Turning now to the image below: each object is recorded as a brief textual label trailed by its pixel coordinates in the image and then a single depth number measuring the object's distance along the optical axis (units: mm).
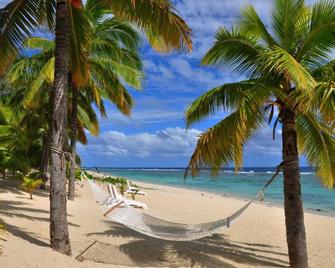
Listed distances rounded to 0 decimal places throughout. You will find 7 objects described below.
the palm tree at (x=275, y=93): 6027
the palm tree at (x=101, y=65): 11070
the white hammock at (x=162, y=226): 6500
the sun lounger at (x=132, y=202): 11675
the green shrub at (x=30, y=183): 10789
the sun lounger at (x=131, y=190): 15845
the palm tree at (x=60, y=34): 5648
